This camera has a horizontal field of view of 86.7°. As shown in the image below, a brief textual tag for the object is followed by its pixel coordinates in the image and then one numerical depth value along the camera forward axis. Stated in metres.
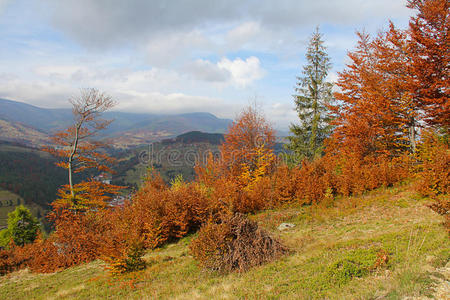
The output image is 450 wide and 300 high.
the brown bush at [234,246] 7.35
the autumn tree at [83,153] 19.83
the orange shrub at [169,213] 12.62
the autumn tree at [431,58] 14.01
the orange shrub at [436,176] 10.74
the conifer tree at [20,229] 30.88
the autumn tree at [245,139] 24.81
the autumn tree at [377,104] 16.52
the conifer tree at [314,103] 25.66
